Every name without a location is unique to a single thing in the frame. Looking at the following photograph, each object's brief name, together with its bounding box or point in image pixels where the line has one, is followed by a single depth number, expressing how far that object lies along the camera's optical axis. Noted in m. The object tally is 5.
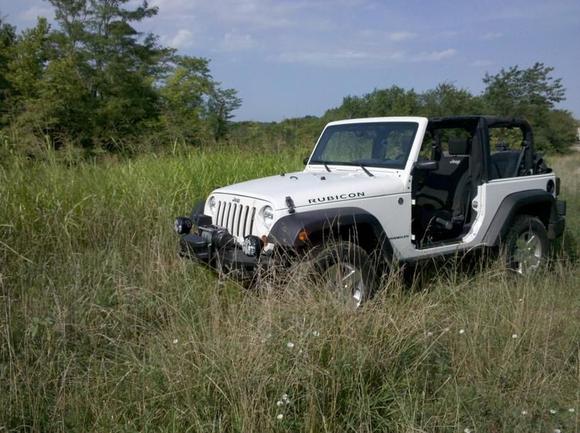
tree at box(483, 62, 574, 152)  32.47
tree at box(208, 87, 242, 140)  26.67
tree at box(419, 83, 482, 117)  26.54
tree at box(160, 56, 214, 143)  31.36
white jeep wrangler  3.89
